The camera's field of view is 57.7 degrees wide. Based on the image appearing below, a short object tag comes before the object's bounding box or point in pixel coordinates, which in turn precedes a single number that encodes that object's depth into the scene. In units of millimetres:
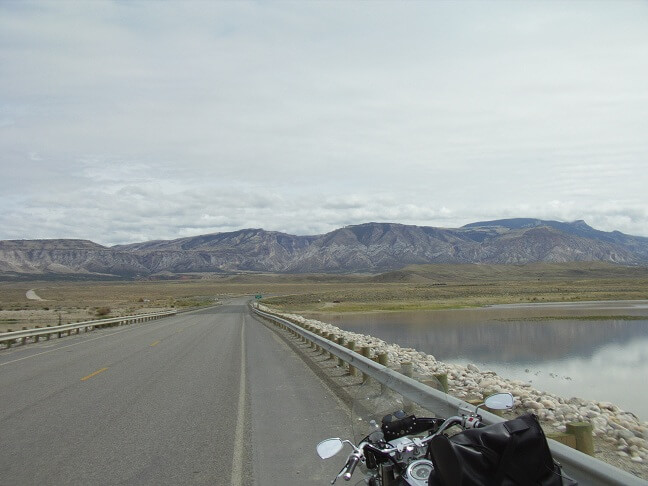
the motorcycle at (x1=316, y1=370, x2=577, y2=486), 2906
